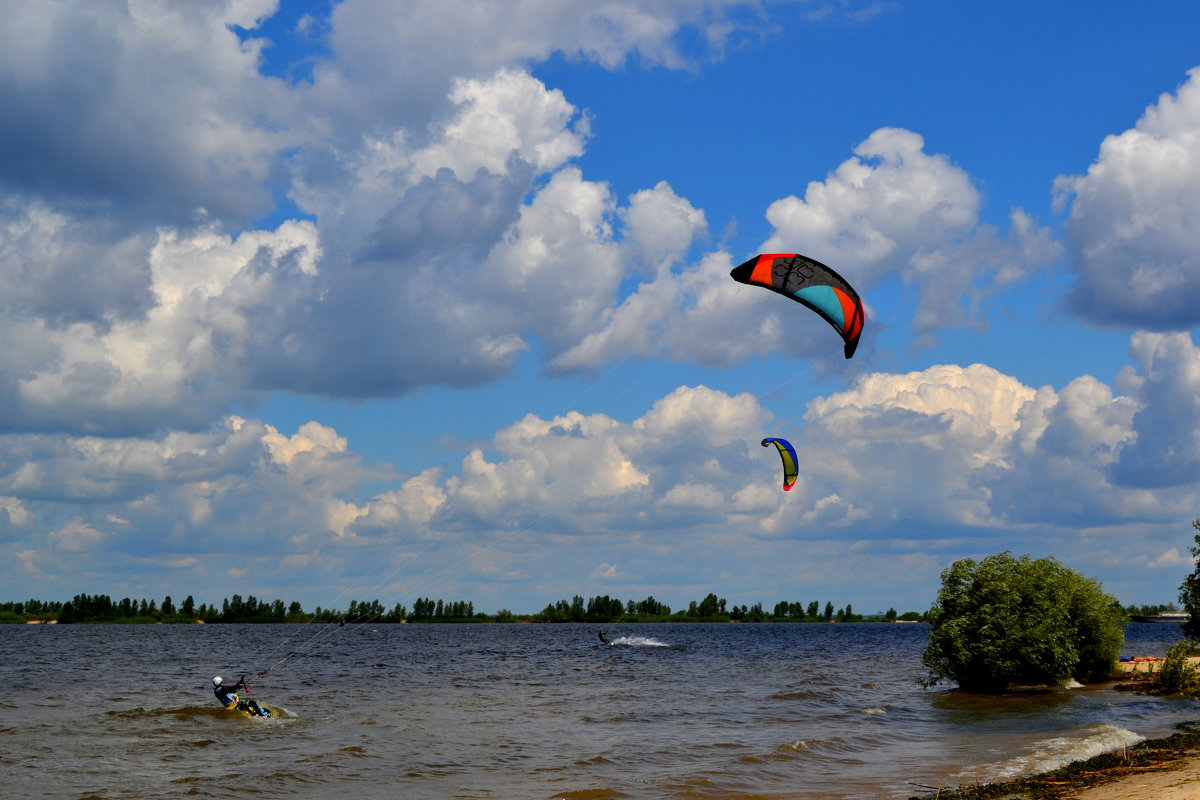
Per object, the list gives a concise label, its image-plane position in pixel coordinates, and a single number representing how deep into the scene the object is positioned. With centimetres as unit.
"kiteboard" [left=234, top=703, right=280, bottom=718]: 3318
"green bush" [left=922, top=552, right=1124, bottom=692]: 3509
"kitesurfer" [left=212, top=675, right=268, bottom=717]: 3228
